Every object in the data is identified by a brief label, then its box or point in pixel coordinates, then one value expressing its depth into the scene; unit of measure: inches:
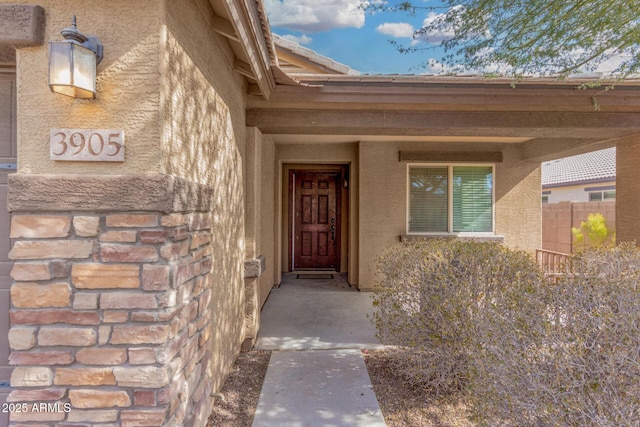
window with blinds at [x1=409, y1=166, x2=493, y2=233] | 270.5
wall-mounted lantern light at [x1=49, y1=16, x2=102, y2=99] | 64.7
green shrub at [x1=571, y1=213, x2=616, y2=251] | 312.1
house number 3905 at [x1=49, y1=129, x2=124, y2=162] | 71.1
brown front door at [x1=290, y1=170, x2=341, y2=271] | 315.9
